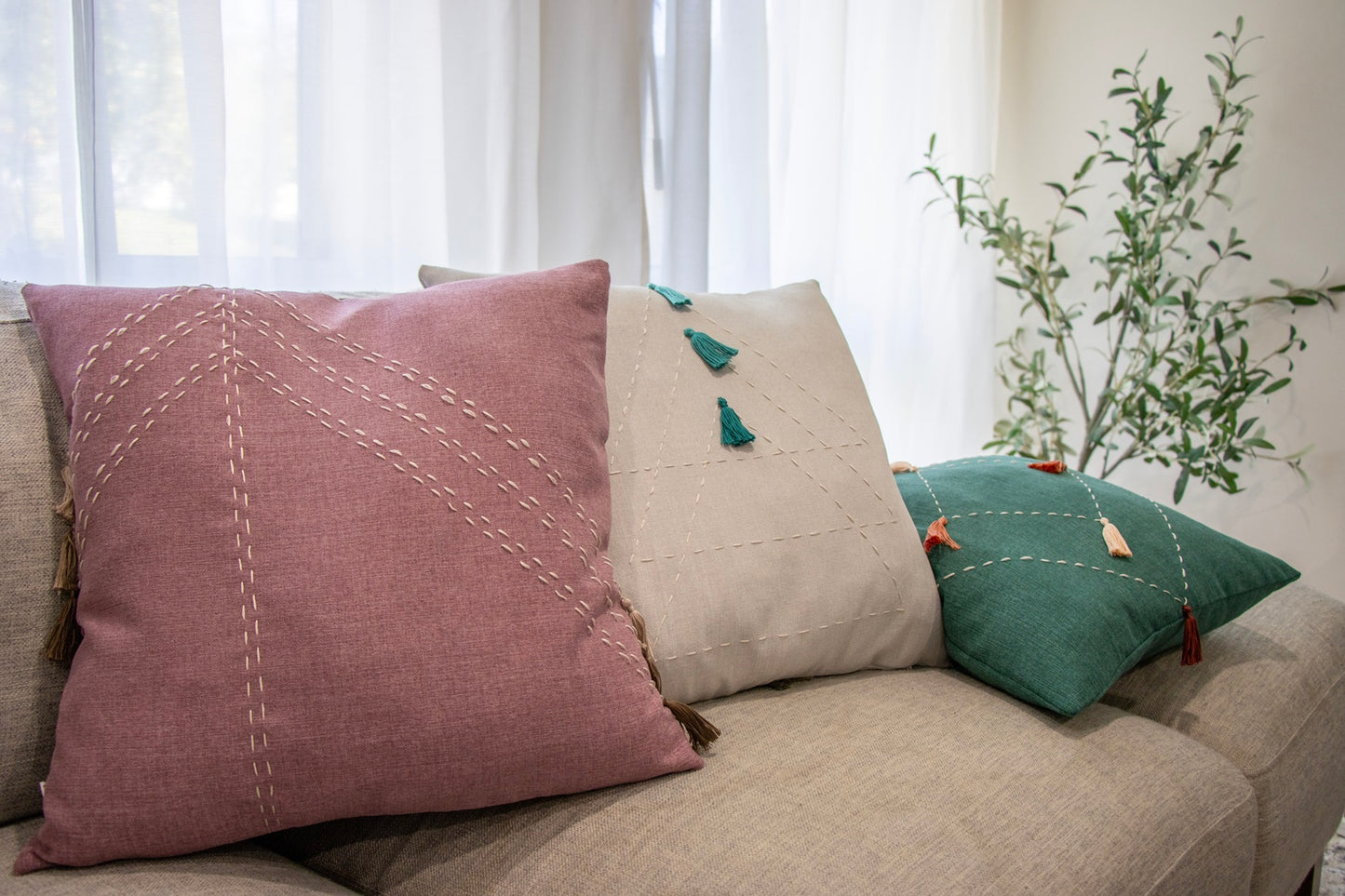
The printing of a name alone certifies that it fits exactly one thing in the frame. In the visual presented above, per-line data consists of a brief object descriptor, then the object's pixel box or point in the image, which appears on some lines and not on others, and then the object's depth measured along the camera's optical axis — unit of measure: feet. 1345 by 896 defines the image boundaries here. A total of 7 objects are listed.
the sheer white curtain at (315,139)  3.70
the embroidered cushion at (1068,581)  3.09
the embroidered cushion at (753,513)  2.96
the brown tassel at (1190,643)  3.28
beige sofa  2.26
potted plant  6.68
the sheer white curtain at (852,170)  6.03
